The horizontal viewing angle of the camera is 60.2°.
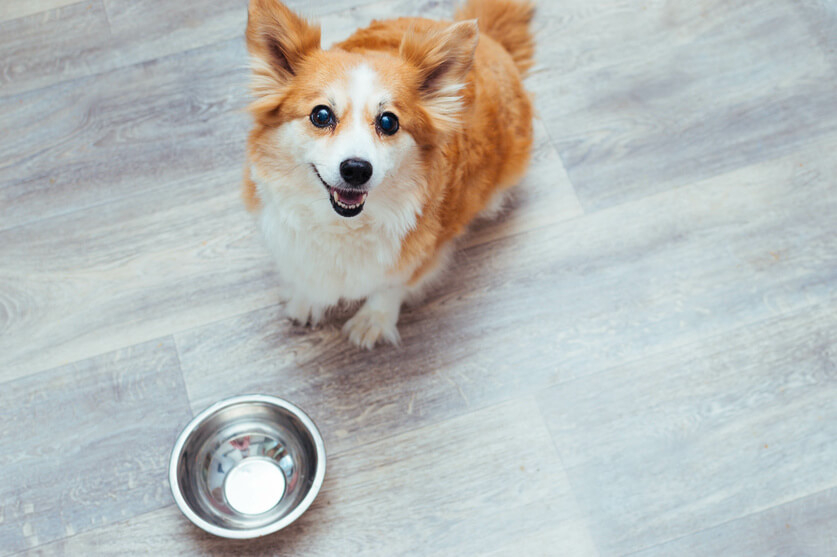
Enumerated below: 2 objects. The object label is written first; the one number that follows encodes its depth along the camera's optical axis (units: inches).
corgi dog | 61.4
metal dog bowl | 74.3
